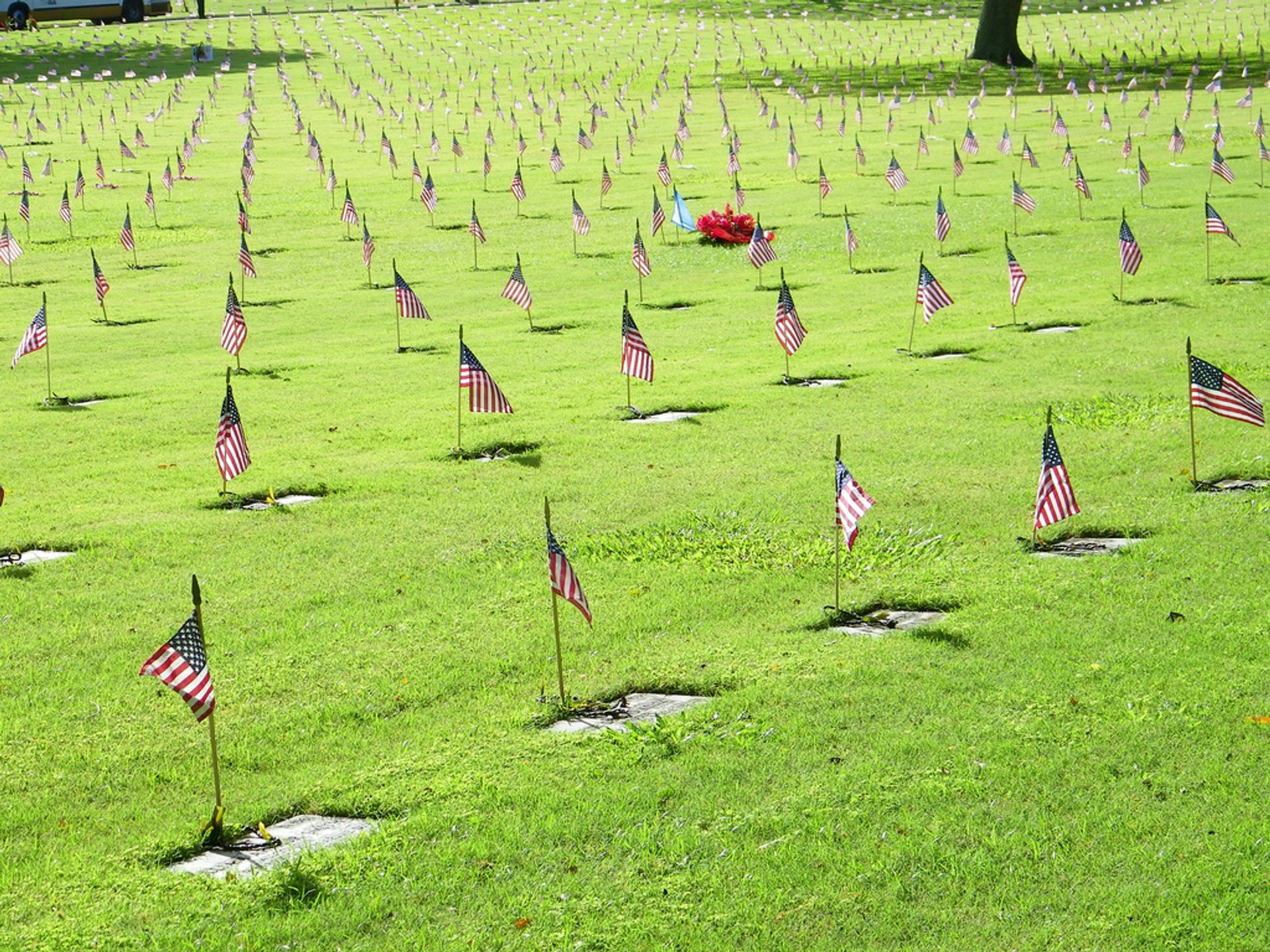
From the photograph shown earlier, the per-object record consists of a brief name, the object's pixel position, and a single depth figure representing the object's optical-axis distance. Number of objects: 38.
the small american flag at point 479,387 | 17.20
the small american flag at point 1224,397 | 14.65
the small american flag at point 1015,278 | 22.95
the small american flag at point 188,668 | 9.04
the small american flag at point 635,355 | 18.94
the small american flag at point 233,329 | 22.23
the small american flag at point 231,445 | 15.61
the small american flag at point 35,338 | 20.92
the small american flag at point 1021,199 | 31.28
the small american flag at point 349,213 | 36.88
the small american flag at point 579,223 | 32.62
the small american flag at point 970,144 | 43.12
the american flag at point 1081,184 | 33.55
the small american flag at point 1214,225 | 25.41
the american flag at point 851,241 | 29.86
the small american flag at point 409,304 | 23.36
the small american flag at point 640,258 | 26.75
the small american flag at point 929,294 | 21.83
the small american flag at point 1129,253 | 24.17
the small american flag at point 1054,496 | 12.97
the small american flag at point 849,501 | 12.10
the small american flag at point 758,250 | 28.02
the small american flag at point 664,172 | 40.59
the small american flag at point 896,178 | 37.19
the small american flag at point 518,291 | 24.84
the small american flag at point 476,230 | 32.22
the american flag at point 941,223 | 28.84
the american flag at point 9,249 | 30.91
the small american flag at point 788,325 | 20.12
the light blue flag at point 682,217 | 34.56
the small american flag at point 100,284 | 26.86
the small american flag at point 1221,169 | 33.34
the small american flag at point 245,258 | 28.70
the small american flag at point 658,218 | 32.66
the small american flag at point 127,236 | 33.44
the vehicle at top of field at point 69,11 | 95.56
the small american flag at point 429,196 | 37.97
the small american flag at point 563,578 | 10.64
